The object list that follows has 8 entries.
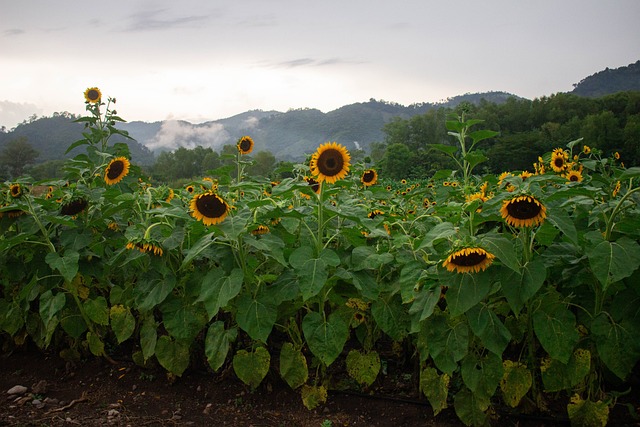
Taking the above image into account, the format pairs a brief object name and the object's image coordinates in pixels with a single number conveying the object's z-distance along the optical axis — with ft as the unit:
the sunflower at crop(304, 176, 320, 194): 10.62
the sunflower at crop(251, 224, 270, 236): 9.79
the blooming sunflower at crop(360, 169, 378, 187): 19.48
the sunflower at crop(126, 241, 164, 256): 9.23
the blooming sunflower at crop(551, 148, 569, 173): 13.56
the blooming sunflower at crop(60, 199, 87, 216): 11.12
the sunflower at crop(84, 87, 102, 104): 17.63
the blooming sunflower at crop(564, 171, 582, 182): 12.55
